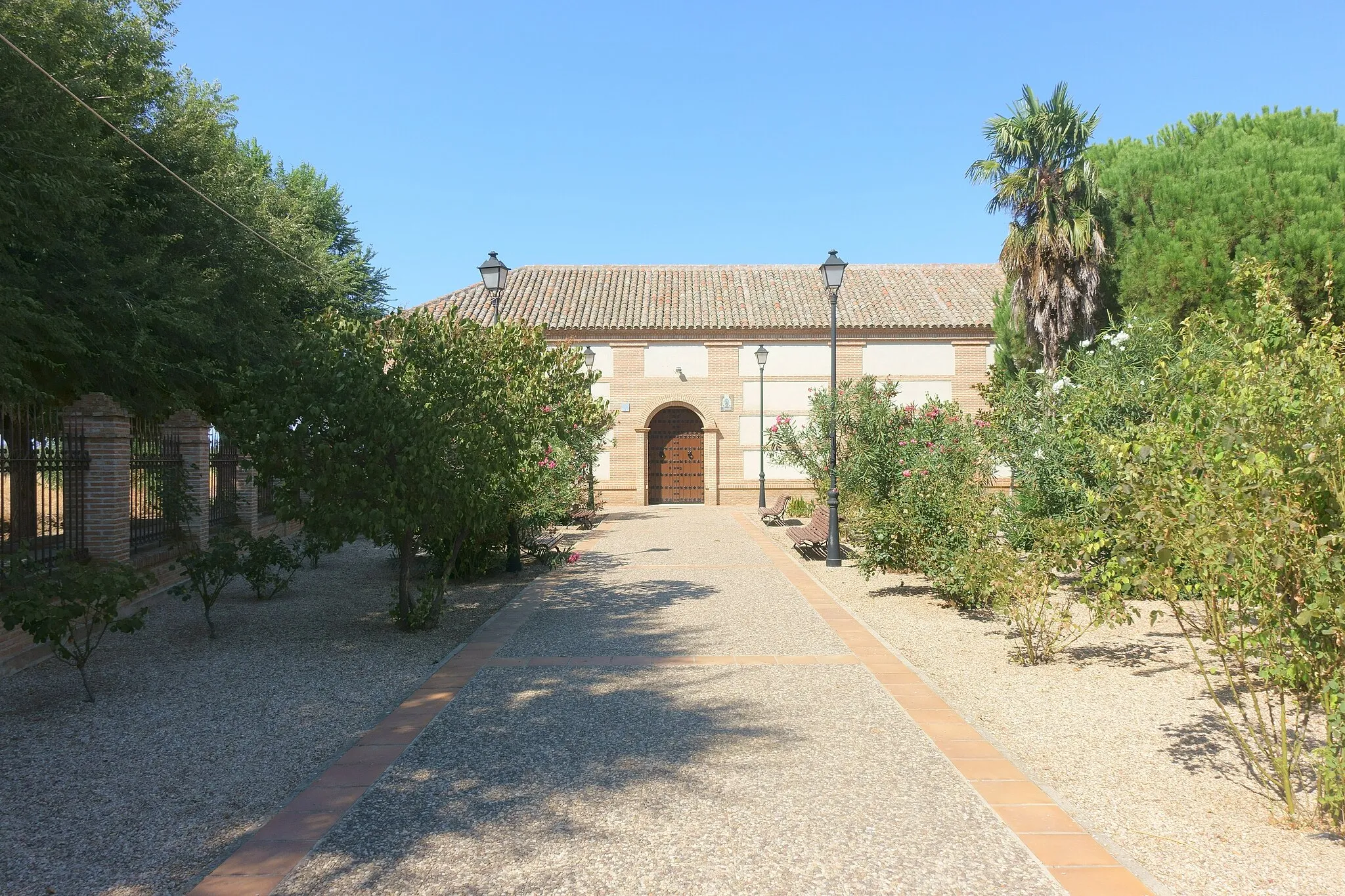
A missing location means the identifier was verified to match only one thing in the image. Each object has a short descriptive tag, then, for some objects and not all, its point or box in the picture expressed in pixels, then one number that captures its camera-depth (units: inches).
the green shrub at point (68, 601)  243.6
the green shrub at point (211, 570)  347.6
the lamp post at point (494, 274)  490.3
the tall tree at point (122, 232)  344.5
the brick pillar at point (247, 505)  583.2
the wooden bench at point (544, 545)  513.3
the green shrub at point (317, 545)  312.7
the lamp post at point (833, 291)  524.4
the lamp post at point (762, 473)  1039.0
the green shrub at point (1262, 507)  147.6
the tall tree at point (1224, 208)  592.1
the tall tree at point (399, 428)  301.4
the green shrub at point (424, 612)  345.7
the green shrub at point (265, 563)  398.9
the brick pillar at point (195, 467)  473.7
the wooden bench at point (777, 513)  869.2
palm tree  693.3
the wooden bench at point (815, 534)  584.7
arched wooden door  1187.9
